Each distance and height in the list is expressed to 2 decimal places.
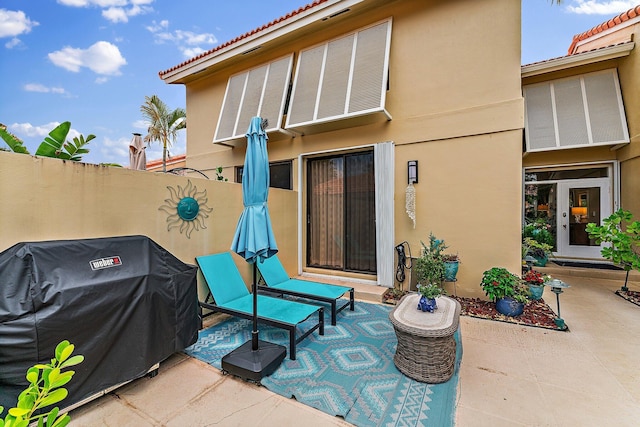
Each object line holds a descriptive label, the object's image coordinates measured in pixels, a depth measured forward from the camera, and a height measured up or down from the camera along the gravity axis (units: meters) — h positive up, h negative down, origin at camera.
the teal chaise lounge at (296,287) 4.75 -1.38
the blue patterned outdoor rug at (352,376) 2.66 -1.88
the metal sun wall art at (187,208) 4.32 +0.10
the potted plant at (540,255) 7.82 -1.21
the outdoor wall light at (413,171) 5.98 +0.92
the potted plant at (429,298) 3.51 -1.08
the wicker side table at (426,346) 3.06 -1.51
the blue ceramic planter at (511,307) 4.75 -1.62
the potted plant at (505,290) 4.77 -1.37
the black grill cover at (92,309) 2.25 -0.89
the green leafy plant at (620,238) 5.47 -0.53
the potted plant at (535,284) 5.21 -1.36
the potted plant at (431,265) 5.14 -0.98
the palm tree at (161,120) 13.88 +4.83
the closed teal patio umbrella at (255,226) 3.37 -0.15
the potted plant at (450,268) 5.34 -1.06
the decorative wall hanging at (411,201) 5.94 +0.27
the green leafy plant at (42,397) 0.93 -0.64
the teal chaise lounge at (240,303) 3.76 -1.41
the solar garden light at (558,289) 4.22 -1.16
